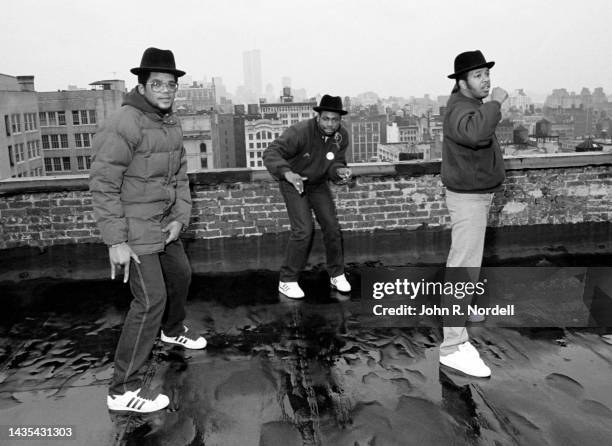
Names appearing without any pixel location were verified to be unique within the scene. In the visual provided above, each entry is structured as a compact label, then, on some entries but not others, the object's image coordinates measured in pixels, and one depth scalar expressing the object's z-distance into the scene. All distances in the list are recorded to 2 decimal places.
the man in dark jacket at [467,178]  3.50
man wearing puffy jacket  3.04
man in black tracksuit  4.88
